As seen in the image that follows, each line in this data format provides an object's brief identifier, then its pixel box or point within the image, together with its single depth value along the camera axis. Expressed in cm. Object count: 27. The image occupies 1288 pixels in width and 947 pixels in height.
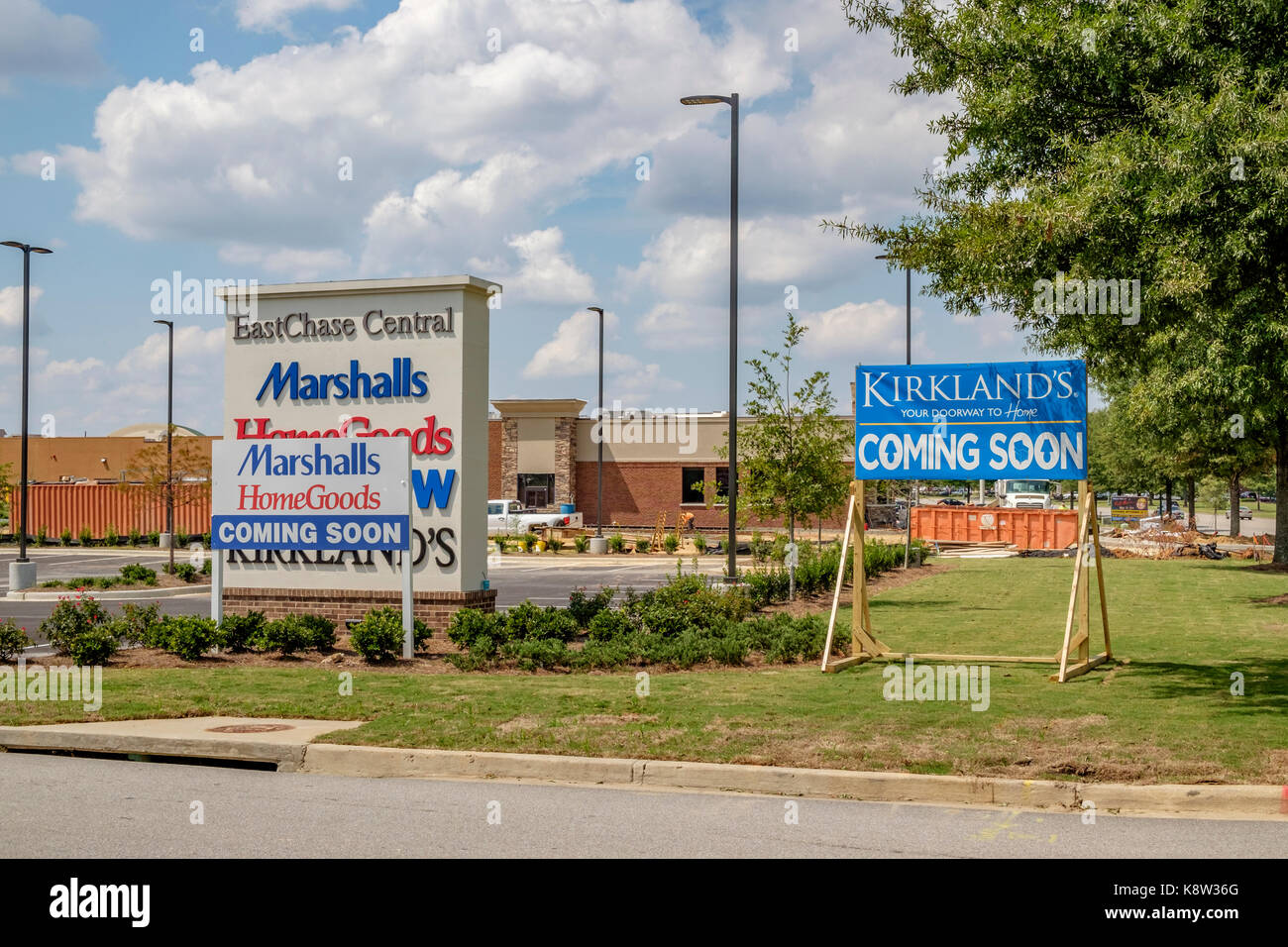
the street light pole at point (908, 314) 3193
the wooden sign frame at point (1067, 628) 1253
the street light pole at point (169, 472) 3181
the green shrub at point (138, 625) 1401
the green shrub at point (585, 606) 1572
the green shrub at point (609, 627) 1432
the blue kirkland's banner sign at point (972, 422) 1291
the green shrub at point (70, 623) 1355
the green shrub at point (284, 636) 1394
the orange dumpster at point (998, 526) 3970
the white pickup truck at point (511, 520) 4656
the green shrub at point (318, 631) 1411
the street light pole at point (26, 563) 2680
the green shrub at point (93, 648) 1304
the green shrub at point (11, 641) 1334
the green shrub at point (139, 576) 2764
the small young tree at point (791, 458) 2067
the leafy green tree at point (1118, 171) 947
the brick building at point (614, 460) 5406
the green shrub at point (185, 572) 2926
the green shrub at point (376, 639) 1336
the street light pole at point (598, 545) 4150
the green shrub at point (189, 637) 1362
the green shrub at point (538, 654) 1297
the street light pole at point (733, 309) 2184
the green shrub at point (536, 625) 1420
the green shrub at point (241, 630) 1401
